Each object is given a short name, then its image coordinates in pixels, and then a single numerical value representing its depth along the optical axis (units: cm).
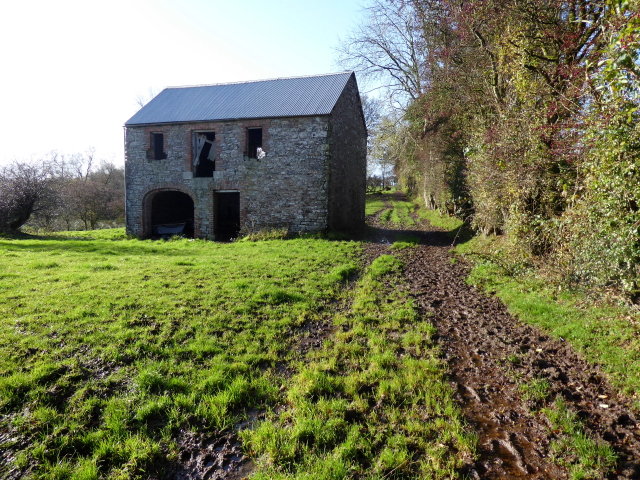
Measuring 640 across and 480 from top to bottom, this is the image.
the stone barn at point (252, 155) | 1471
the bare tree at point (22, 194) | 1639
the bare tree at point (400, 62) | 1917
